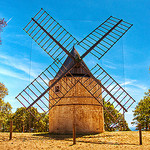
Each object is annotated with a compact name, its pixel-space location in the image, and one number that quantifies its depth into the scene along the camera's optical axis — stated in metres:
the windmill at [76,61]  13.56
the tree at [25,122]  33.81
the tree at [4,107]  23.59
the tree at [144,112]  26.01
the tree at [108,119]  29.25
